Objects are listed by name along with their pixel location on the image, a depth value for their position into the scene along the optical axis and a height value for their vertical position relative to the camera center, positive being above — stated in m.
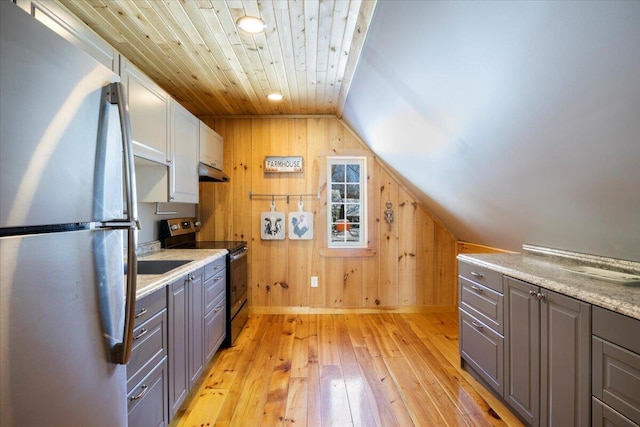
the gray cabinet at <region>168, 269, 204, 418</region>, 1.67 -0.75
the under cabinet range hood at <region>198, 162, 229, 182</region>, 2.78 +0.41
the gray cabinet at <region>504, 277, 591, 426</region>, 1.30 -0.69
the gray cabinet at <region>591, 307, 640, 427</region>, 1.08 -0.58
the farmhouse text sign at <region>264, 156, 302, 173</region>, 3.50 +0.60
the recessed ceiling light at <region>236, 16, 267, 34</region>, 1.71 +1.12
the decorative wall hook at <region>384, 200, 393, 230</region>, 3.59 +0.04
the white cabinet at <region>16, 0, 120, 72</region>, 1.06 +0.78
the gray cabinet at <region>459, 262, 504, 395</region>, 1.88 -0.74
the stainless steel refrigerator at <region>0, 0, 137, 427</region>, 0.63 -0.04
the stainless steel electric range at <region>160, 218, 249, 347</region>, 2.74 -0.42
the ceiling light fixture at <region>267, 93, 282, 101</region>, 2.89 +1.18
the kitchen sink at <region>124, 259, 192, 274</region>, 2.06 -0.36
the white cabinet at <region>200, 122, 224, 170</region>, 2.87 +0.70
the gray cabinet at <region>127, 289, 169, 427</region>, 1.30 -0.71
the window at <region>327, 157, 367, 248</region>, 3.66 +0.15
